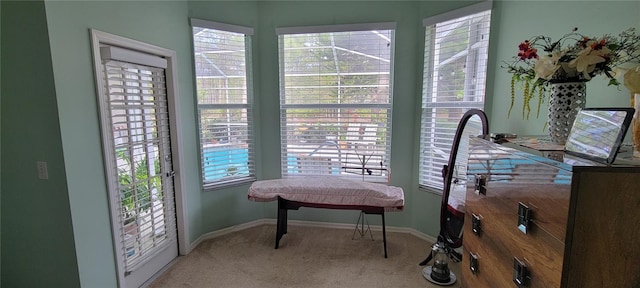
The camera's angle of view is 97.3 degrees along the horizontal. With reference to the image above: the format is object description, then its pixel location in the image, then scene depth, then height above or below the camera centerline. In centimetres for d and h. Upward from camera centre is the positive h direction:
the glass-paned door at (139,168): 204 -45
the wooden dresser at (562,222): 76 -33
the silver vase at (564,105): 118 +3
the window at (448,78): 255 +33
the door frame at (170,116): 189 -3
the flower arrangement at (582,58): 107 +21
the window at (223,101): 300 +13
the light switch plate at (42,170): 175 -36
